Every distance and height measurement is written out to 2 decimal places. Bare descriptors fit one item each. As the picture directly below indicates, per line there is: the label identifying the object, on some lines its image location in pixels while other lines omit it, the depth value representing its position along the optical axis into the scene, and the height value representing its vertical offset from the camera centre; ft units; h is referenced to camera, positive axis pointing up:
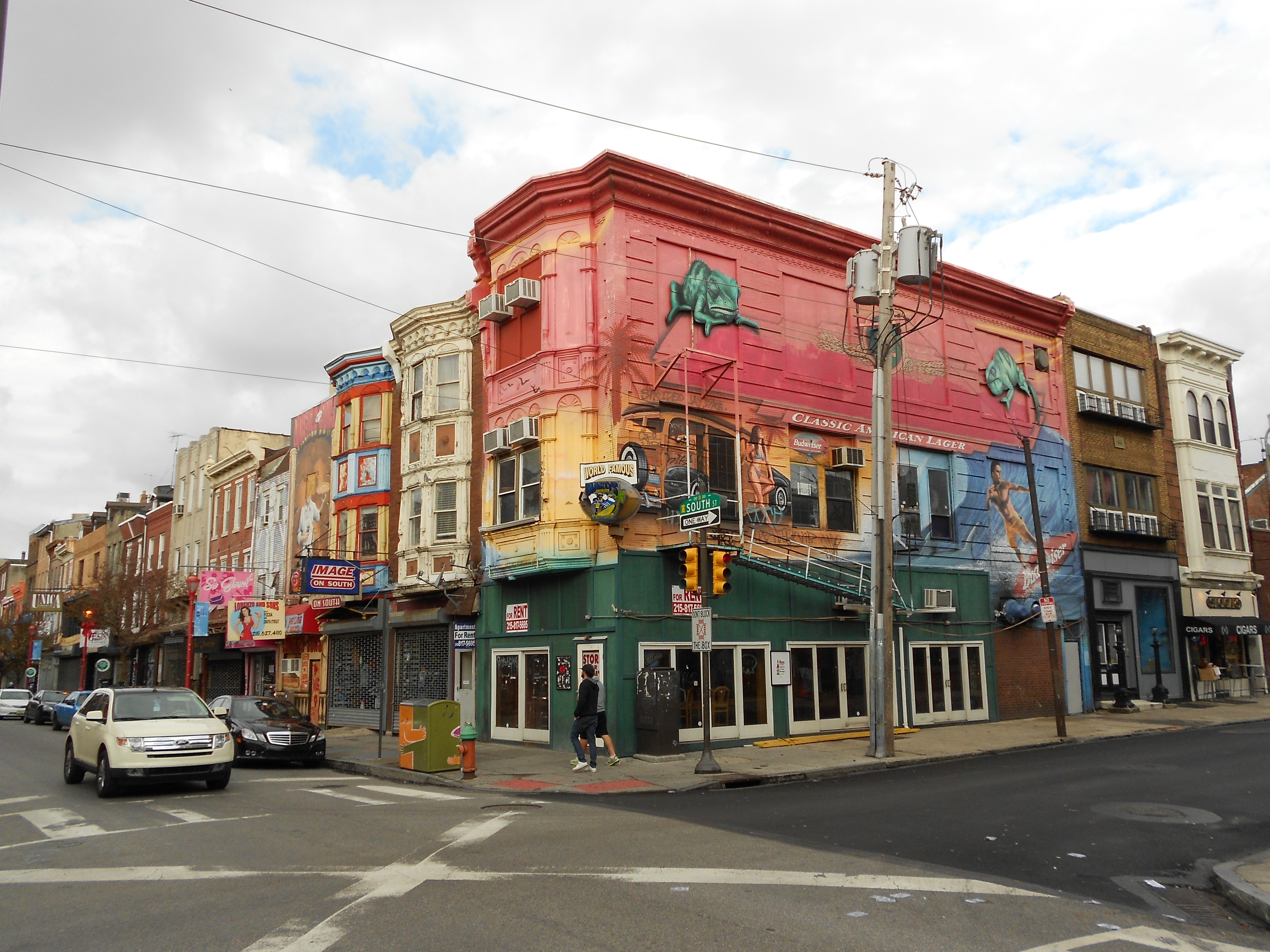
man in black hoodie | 55.36 -3.25
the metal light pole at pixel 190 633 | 107.24 +3.25
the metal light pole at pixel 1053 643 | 69.67 +0.53
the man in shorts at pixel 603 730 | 56.54 -4.32
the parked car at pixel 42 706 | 123.85 -5.44
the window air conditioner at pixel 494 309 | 74.43 +26.61
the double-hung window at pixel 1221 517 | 109.81 +14.91
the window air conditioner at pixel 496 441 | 72.74 +16.19
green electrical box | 55.06 -4.39
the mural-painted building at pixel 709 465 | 66.74 +14.19
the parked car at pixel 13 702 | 148.56 -5.77
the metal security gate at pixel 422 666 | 82.94 -0.61
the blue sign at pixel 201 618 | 108.58 +4.89
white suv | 44.42 -3.62
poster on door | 64.34 -0.03
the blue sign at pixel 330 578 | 80.38 +6.79
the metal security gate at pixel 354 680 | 93.20 -1.99
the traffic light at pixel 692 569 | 53.67 +4.70
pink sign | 105.29 +8.12
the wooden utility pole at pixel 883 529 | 59.82 +7.58
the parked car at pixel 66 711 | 107.55 -5.34
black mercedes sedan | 63.05 -4.92
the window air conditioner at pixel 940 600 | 78.84 +4.15
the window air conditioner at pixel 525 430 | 69.36 +16.09
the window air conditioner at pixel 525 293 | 71.61 +26.66
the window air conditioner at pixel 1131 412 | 102.83 +25.06
